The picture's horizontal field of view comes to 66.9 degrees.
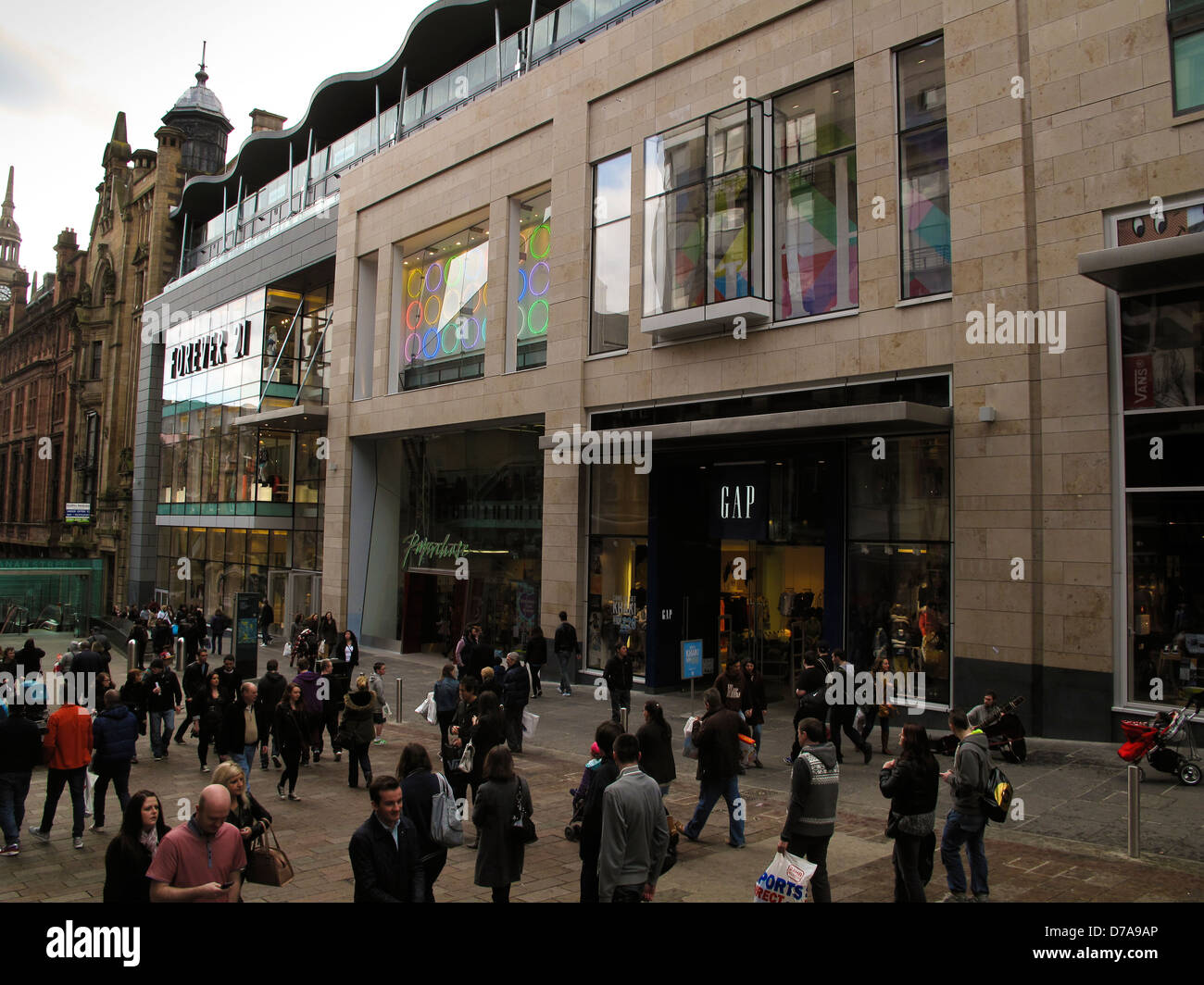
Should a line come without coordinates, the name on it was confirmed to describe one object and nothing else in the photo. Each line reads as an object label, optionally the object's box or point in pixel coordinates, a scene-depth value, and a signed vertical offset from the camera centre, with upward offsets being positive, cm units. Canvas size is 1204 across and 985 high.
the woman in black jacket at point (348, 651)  1950 -214
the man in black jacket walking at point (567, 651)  2086 -224
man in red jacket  998 -225
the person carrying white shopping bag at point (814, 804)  703 -191
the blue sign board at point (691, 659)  1769 -203
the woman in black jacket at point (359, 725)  1232 -235
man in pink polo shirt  512 -179
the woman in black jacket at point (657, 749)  886 -190
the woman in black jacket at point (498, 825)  675 -202
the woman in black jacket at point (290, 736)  1166 -239
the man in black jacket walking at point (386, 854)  546 -184
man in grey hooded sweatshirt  742 -213
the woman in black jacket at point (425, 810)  650 -184
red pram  1144 -234
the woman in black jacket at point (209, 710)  1302 -239
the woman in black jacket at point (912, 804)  702 -190
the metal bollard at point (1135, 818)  896 -255
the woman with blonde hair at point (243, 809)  629 -194
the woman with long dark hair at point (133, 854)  545 -186
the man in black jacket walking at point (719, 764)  936 -214
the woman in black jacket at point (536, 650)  2005 -212
